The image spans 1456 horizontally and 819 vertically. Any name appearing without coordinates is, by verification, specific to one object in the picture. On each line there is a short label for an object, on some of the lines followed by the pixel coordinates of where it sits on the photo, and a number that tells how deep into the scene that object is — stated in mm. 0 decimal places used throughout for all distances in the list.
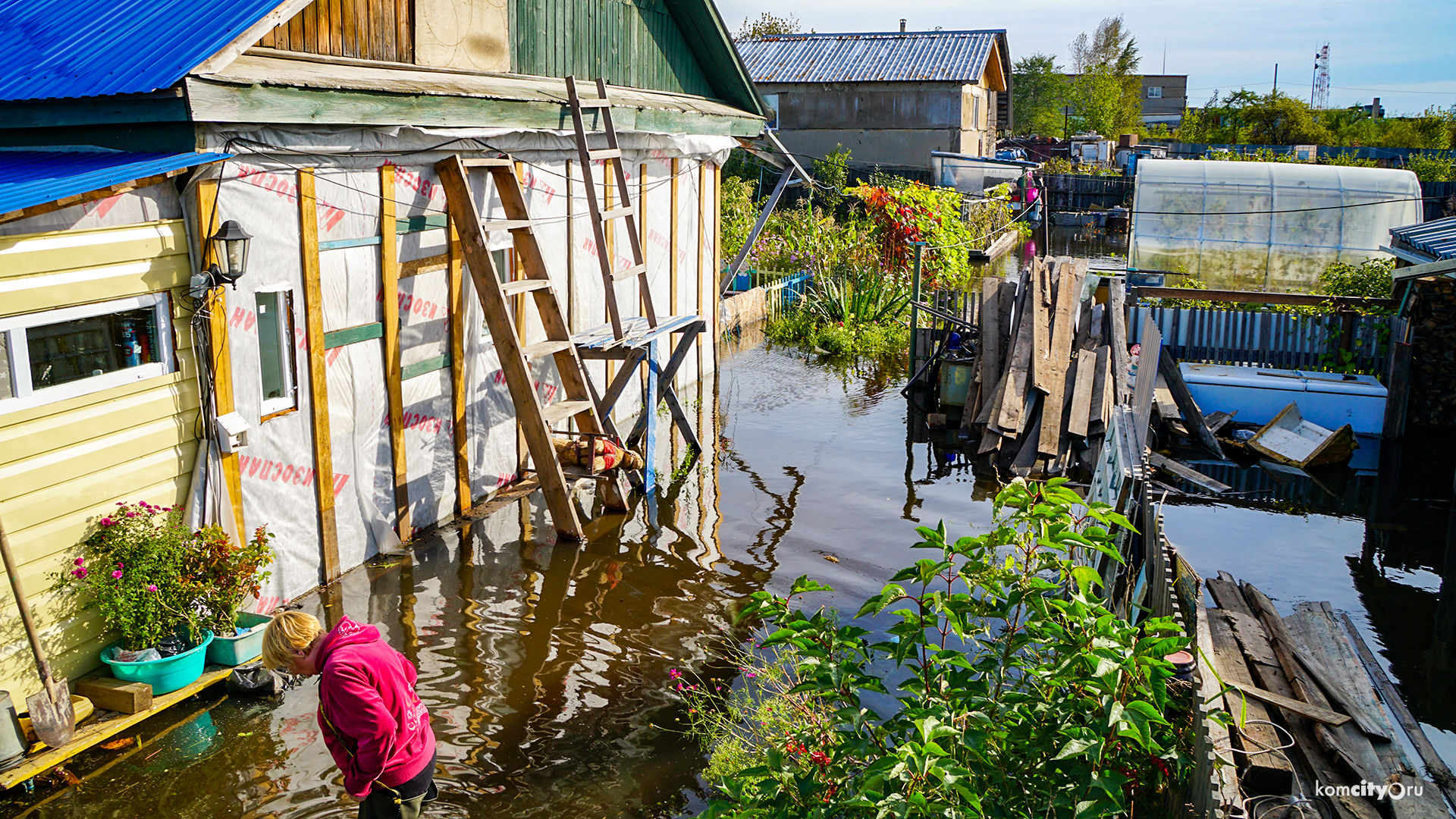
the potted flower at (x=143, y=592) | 5586
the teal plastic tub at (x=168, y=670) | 5633
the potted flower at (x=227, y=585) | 5883
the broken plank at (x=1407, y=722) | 5242
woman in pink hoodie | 3947
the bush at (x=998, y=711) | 3242
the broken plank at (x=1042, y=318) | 11289
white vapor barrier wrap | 6598
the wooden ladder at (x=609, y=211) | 8961
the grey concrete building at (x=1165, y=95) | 93812
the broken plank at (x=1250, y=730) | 3727
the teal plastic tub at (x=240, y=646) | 6062
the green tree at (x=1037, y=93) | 77375
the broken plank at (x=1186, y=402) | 12156
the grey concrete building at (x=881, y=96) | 35281
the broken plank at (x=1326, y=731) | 4582
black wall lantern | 6109
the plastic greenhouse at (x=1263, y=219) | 16766
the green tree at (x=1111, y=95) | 66125
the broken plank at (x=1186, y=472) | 10047
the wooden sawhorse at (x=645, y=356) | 9438
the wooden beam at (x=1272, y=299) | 13477
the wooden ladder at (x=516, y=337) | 8055
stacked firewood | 12477
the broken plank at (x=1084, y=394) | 10875
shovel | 5074
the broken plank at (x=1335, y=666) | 4992
